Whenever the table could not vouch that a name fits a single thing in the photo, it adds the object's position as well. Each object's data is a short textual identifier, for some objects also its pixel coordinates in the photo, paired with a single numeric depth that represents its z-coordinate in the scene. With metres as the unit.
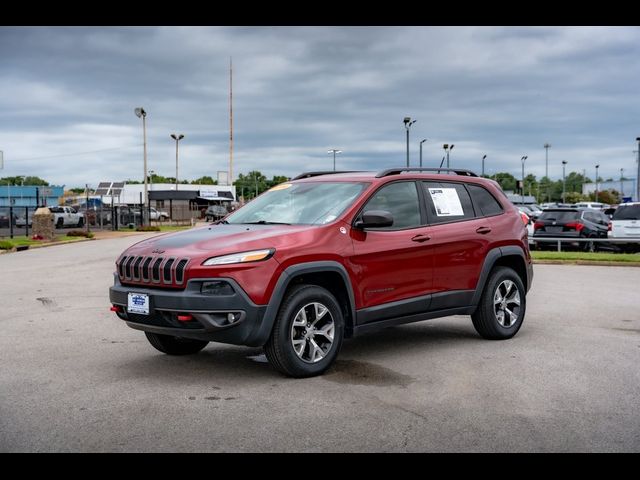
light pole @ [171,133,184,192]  75.10
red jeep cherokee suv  6.14
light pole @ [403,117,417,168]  44.03
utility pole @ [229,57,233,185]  86.25
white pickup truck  52.00
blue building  105.55
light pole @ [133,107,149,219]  47.62
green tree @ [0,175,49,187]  190.48
